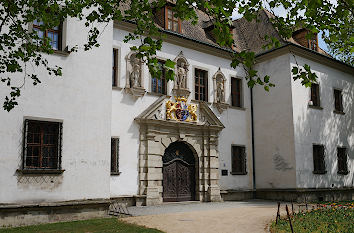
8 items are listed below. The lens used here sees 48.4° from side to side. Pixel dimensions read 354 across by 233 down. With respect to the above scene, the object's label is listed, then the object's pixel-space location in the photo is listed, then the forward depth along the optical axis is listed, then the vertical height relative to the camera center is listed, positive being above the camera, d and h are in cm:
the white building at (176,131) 1212 +134
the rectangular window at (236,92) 2200 +393
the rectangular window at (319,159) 2173 +17
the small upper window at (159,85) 1842 +362
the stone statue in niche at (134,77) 1719 +375
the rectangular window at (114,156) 1634 +27
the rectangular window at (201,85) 2011 +398
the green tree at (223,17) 646 +265
